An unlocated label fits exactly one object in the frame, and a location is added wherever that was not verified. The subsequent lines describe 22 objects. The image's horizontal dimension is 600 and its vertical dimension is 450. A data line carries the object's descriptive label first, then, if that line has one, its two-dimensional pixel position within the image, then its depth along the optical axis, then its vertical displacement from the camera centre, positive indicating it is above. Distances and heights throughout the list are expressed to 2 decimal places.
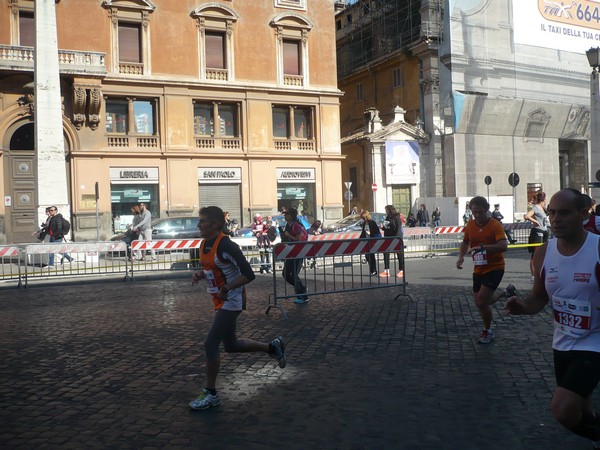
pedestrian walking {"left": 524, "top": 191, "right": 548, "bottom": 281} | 14.27 -0.15
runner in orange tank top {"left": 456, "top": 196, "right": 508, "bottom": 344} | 7.86 -0.48
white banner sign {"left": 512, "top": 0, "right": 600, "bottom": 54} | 41.72 +12.25
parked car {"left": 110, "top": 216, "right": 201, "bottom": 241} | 23.98 -0.11
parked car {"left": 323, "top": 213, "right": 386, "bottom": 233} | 29.30 -0.22
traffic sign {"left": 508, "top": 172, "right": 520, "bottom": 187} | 27.76 +1.47
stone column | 21.02 +3.55
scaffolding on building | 42.84 +13.09
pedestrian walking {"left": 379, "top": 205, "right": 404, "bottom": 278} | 16.94 -0.14
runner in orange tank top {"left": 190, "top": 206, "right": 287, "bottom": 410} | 5.83 -0.48
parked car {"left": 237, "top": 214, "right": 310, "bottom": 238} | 25.99 -0.29
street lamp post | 19.29 +3.28
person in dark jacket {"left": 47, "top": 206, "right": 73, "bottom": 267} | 18.73 +0.04
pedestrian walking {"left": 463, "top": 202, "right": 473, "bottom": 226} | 36.10 +0.02
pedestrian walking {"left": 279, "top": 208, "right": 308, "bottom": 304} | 12.08 -0.69
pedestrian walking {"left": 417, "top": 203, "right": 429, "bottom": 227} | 39.12 -0.01
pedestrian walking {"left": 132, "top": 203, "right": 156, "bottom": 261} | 21.10 -0.01
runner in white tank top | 3.67 -0.56
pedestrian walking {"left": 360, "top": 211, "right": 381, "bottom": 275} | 16.39 -0.21
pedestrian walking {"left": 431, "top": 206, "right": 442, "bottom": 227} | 38.69 -0.03
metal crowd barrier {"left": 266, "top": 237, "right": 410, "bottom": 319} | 11.46 -0.70
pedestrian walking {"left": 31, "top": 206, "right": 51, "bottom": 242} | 18.98 -0.06
